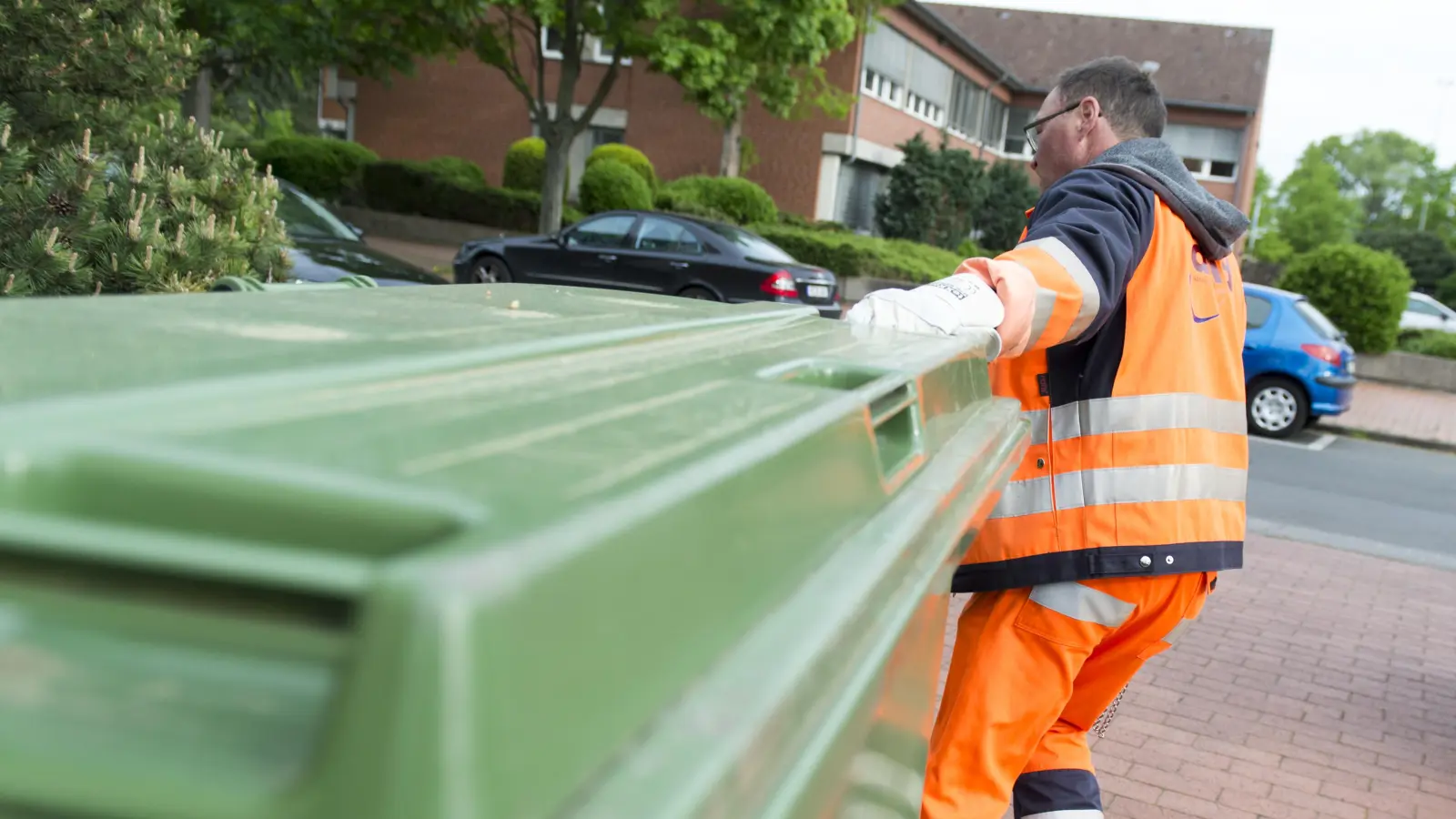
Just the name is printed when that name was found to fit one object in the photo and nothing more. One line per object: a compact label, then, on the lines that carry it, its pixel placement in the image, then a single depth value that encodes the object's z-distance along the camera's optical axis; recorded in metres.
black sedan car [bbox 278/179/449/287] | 7.79
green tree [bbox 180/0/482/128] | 16.88
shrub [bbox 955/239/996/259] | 25.62
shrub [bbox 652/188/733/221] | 22.86
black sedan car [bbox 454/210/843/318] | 13.47
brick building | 29.12
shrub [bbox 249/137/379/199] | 27.72
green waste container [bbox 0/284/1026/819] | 0.71
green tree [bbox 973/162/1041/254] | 32.28
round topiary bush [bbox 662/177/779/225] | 24.12
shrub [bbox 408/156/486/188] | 26.55
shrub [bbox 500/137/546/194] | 26.81
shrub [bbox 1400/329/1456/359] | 19.83
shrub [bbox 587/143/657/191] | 25.16
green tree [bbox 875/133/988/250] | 28.64
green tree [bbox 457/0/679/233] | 16.77
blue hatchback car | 12.80
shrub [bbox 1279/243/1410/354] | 18.14
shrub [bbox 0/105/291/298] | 3.69
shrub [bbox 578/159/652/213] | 23.52
